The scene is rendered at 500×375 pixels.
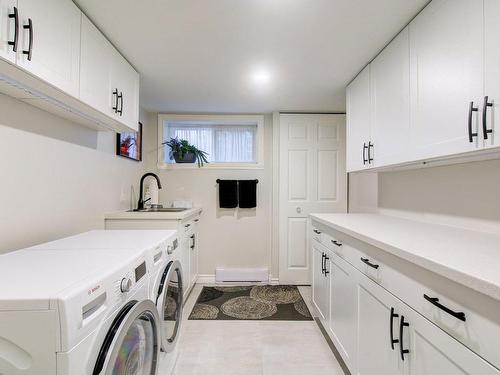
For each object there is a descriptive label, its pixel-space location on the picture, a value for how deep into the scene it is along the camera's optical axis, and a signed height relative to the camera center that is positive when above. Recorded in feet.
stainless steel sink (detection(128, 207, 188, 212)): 8.97 -0.60
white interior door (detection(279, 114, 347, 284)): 10.78 +0.60
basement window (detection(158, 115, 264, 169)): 11.37 +2.41
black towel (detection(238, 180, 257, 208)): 10.87 +0.04
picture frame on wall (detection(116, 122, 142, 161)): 8.27 +1.60
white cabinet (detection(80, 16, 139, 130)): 4.77 +2.38
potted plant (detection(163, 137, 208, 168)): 10.59 +1.64
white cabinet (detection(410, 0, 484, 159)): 3.65 +1.89
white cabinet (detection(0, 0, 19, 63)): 3.08 +1.94
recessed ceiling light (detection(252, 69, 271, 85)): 7.07 +3.25
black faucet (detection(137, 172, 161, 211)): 9.60 -0.29
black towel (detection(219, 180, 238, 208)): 10.86 -0.01
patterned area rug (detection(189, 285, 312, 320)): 8.12 -3.75
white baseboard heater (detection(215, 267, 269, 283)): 10.94 -3.39
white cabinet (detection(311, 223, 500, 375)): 2.55 -1.76
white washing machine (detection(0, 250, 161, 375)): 2.17 -1.13
